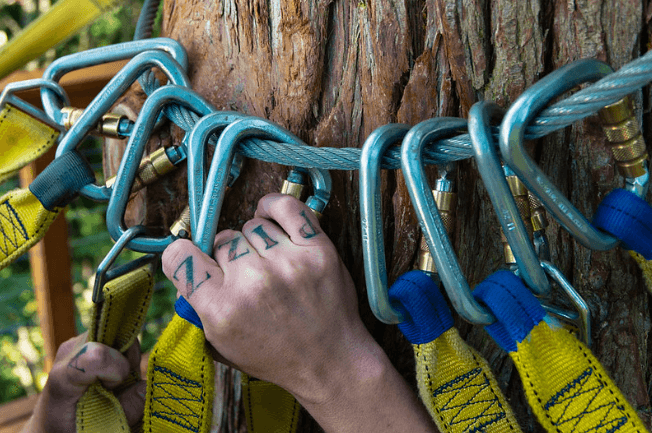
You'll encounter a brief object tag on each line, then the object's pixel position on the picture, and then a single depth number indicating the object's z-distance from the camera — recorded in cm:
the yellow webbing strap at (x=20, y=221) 78
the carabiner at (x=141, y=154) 70
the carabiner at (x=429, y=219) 56
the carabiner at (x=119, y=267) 72
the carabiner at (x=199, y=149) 66
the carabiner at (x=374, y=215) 58
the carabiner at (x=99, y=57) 79
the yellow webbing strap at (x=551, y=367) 58
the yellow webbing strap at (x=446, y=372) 62
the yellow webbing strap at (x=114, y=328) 80
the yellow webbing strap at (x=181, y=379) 69
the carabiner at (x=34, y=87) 80
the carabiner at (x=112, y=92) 74
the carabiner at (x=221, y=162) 64
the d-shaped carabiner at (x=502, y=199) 53
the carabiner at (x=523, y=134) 52
